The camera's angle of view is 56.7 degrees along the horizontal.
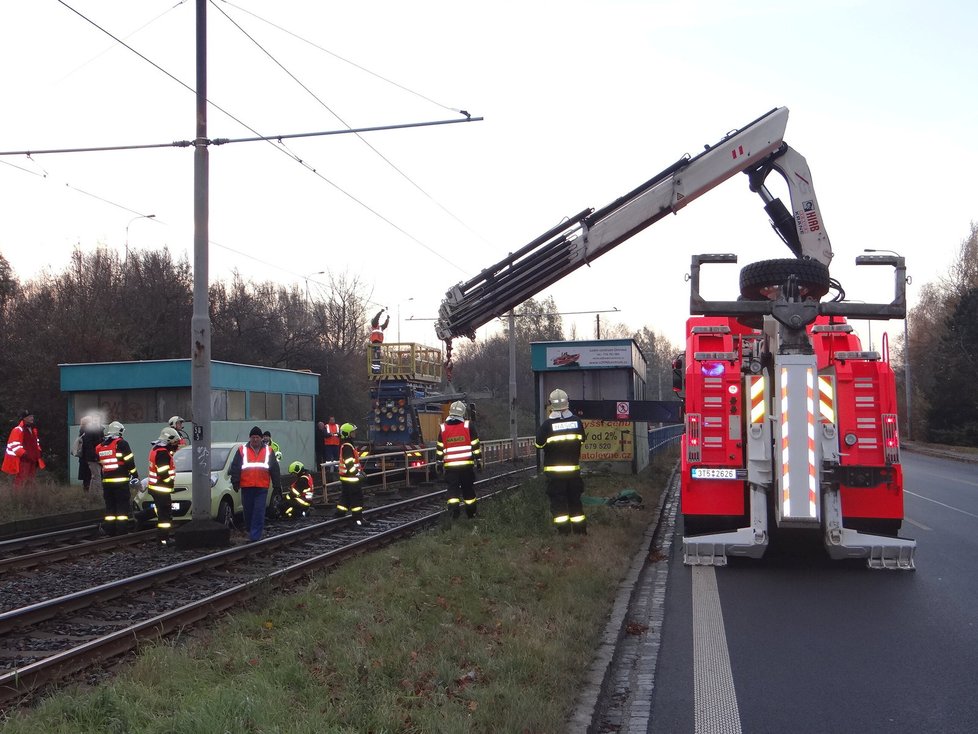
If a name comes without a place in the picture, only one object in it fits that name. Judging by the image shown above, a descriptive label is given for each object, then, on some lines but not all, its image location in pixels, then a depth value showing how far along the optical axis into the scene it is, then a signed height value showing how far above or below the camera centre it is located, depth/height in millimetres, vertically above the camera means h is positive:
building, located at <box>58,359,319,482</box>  22500 +245
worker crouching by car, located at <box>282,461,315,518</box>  16609 -1700
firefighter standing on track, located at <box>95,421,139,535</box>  13750 -1065
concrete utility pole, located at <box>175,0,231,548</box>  12547 +478
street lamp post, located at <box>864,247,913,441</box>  56738 +1740
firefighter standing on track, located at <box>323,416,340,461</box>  23062 -980
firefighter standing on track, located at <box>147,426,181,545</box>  13133 -1074
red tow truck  9156 -264
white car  14297 -1395
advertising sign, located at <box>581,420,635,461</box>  23641 -1065
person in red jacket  18047 -935
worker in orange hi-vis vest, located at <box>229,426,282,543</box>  12656 -1024
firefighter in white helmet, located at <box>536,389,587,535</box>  11602 -843
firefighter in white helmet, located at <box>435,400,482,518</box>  13516 -767
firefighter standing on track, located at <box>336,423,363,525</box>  15031 -1196
